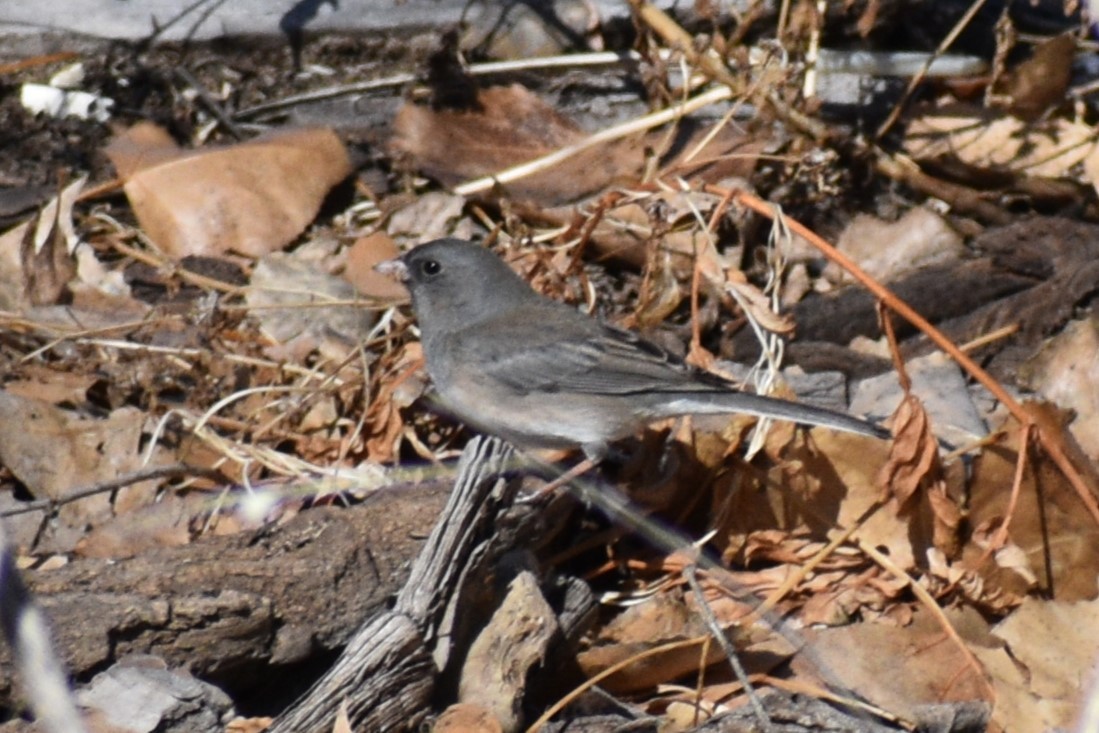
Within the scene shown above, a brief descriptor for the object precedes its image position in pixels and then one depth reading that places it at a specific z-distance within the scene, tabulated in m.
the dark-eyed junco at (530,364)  6.65
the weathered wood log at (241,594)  4.79
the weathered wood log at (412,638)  4.86
